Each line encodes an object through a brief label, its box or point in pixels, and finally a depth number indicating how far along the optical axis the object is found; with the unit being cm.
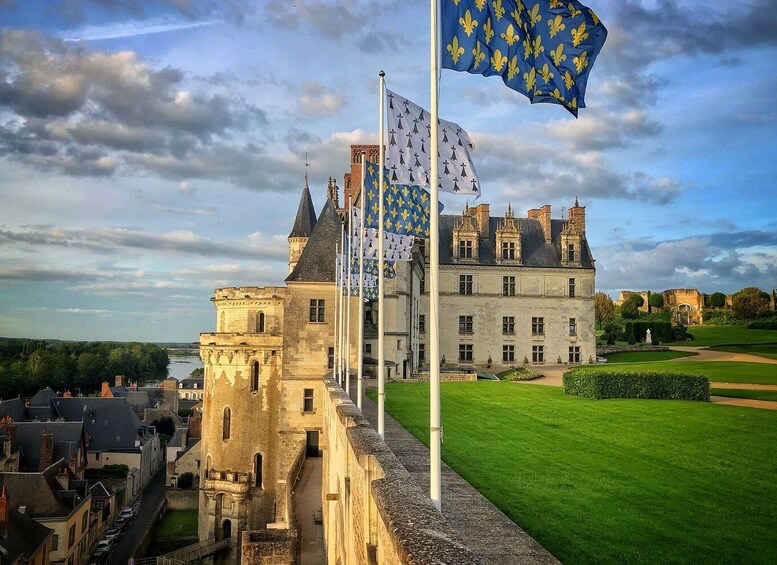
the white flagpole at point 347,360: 2291
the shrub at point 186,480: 5141
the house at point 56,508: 3516
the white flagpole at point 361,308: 1697
